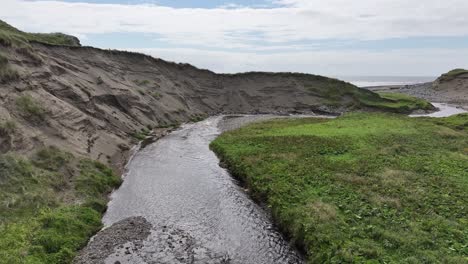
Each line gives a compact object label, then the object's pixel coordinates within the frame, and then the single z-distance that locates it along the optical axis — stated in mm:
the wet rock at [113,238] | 22703
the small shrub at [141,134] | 57500
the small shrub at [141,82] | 83688
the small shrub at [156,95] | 79662
